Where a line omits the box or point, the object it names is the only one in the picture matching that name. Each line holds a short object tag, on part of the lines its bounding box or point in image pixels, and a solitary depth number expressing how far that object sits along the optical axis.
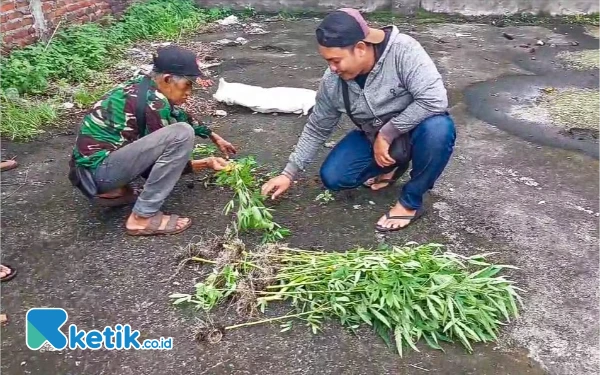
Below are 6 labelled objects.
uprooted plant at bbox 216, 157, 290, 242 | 3.42
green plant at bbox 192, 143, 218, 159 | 4.45
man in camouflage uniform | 3.27
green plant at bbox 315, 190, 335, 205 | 3.93
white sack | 5.30
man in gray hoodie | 3.20
